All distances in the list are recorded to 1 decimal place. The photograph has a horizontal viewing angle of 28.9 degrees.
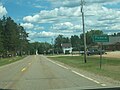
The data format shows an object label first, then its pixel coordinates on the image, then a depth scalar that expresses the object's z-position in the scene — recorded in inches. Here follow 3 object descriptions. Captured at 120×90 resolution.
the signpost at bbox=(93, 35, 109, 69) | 840.5
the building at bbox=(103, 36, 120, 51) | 4314.8
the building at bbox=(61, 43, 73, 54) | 4992.8
